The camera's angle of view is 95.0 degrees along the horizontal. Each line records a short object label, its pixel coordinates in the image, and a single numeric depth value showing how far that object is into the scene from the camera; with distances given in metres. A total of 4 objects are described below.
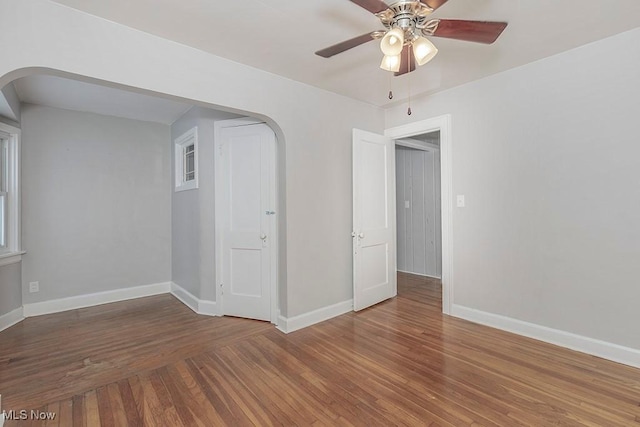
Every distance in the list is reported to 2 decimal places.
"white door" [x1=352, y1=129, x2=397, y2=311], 3.45
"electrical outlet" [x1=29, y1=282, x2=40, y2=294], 3.46
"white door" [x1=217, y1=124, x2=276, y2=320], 3.21
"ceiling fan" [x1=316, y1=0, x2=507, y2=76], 1.56
